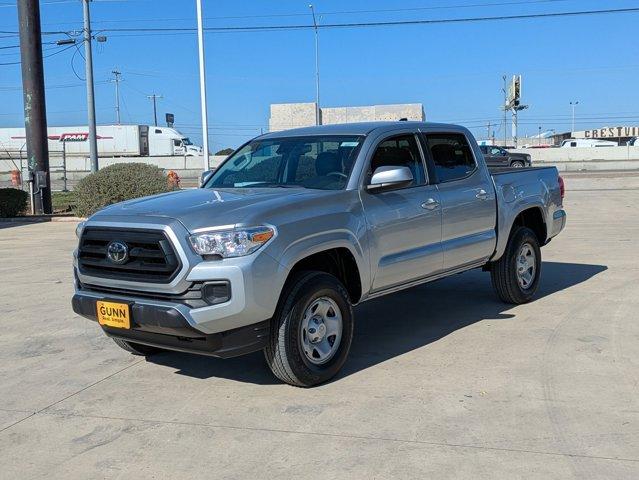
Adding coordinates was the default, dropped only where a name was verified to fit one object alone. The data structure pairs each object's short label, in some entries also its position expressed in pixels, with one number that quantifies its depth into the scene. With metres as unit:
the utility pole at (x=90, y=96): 26.45
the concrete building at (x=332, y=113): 43.62
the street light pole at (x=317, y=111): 36.21
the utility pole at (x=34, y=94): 19.66
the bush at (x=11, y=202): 19.12
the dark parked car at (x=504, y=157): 37.10
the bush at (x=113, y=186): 17.66
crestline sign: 103.88
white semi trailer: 61.38
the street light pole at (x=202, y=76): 21.92
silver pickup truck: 4.50
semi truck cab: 63.12
